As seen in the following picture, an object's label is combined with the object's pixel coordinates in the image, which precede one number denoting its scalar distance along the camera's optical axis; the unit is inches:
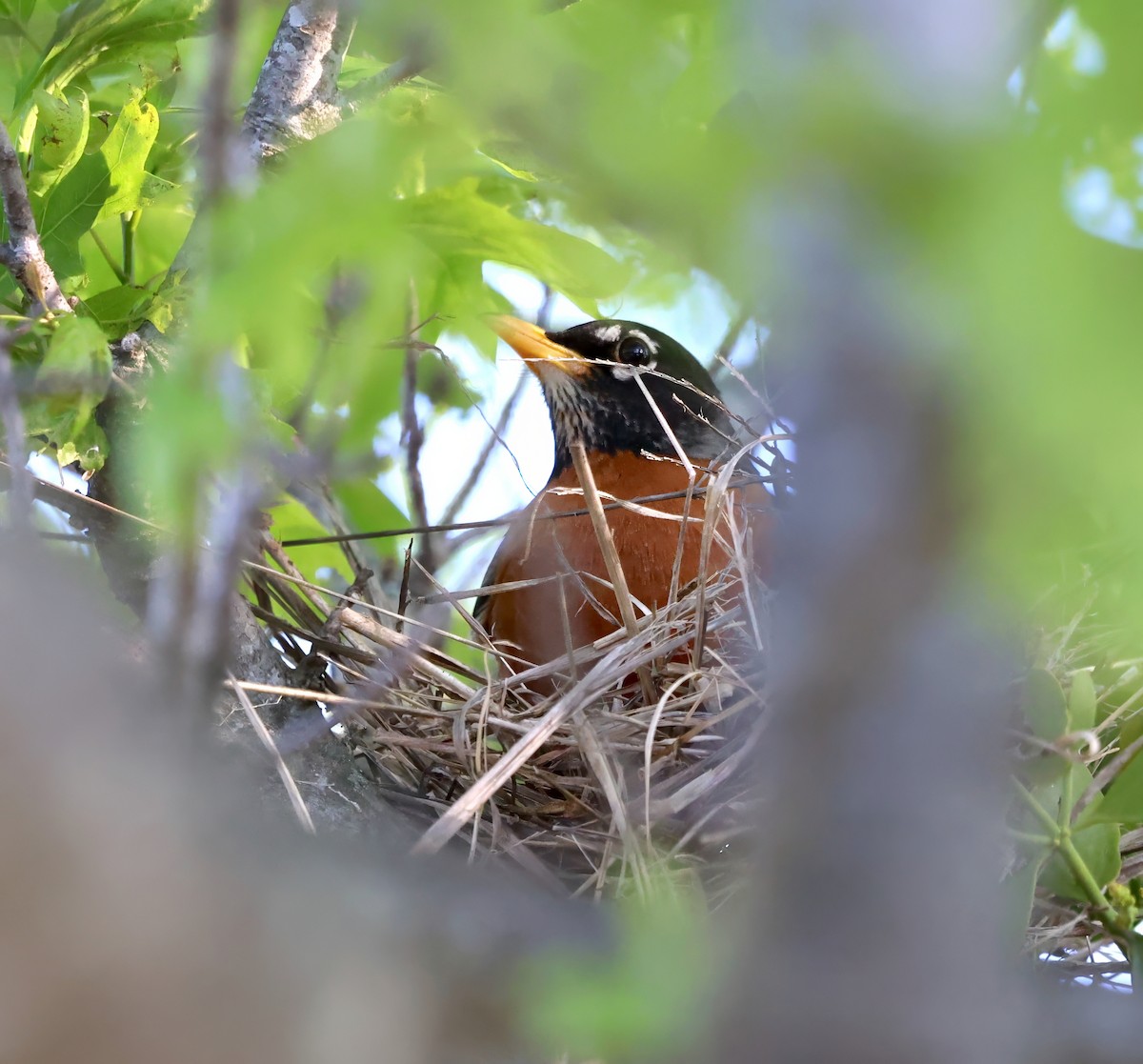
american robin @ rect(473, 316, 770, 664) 220.1
